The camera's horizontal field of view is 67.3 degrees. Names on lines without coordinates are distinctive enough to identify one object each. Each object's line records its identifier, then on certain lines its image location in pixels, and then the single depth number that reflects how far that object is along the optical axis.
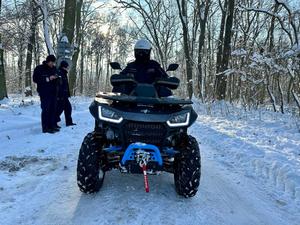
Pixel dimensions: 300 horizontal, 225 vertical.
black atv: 2.63
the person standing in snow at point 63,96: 6.30
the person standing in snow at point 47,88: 5.65
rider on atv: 3.52
